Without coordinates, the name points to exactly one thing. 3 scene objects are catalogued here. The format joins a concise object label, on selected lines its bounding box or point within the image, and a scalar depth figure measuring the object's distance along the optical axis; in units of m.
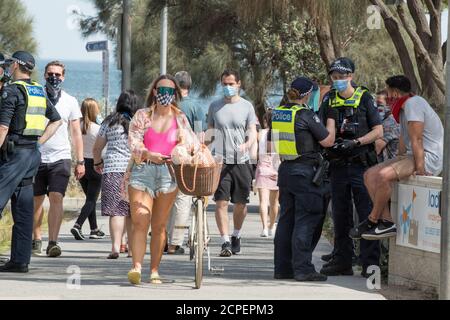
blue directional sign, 22.83
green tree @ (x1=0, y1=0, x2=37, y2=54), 61.56
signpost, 22.86
